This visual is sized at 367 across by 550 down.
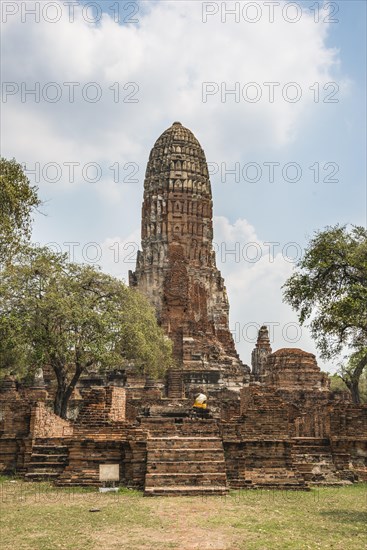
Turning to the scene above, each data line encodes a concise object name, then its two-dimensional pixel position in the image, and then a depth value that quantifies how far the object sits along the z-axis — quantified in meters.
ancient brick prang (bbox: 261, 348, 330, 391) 43.75
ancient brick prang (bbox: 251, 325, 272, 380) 55.21
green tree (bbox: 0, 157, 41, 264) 13.19
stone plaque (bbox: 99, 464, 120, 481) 13.55
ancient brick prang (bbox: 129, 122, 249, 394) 52.94
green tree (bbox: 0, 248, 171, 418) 24.16
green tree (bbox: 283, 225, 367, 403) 21.62
